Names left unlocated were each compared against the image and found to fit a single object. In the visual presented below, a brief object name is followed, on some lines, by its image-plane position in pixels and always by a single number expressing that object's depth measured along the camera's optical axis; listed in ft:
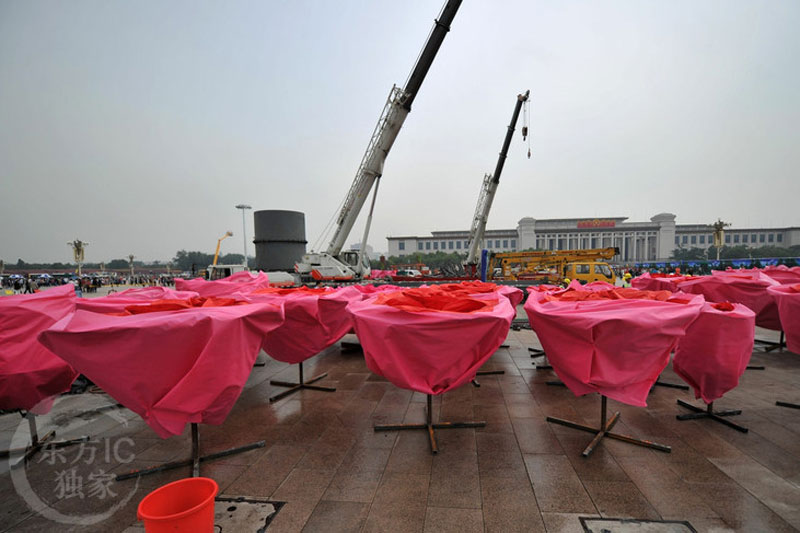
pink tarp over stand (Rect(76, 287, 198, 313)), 13.08
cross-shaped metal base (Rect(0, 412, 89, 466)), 10.93
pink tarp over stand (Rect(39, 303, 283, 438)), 7.94
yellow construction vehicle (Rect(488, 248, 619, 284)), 51.19
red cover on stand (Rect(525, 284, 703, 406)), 9.11
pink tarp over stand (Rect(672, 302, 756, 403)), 11.05
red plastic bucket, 5.89
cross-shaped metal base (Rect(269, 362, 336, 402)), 16.51
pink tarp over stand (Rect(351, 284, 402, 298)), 19.42
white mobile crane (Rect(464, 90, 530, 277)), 64.59
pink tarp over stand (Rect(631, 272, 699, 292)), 26.32
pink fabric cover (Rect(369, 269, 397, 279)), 72.42
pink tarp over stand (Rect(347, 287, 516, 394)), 9.64
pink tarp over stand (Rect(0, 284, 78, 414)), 10.11
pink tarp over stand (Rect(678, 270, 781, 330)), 19.40
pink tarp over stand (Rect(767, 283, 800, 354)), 14.24
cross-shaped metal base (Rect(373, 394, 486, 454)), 12.09
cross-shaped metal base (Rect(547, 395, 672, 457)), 10.60
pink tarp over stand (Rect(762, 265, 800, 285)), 23.56
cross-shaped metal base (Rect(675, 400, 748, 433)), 12.62
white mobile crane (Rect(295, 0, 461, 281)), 38.47
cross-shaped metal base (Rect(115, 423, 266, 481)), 9.82
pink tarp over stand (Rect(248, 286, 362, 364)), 14.87
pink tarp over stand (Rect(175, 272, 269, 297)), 23.63
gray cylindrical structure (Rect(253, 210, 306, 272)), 105.60
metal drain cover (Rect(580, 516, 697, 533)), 7.38
